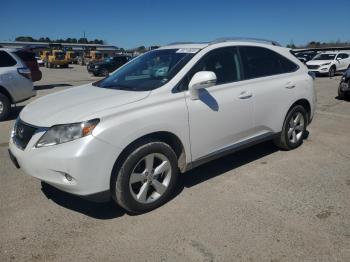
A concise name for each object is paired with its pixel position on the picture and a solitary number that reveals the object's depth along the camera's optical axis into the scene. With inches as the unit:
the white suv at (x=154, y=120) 126.1
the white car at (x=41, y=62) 1828.9
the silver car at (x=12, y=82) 343.6
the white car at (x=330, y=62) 813.2
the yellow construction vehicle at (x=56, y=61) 1638.8
